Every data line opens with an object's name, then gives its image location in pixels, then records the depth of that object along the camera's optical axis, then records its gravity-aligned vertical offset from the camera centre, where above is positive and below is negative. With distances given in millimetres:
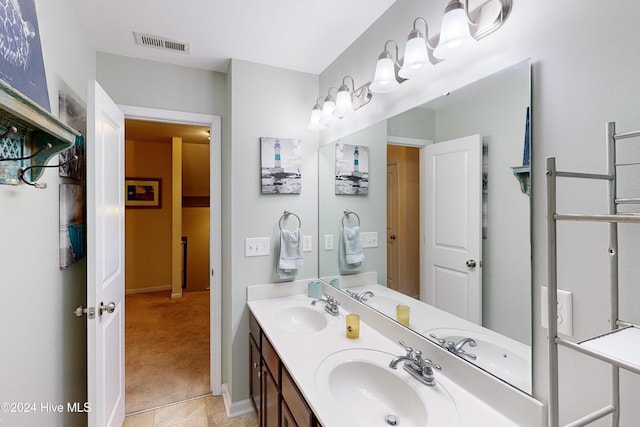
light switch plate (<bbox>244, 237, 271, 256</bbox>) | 2078 -227
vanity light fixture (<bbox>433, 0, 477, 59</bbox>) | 1031 +656
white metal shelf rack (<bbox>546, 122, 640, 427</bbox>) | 533 -236
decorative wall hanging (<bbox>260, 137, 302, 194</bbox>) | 2105 +357
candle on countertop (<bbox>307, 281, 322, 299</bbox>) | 2043 -534
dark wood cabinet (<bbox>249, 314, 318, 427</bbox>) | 1132 -835
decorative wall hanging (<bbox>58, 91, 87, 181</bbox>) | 1424 +480
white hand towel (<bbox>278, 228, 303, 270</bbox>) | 2084 -265
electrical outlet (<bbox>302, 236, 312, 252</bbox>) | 2236 -224
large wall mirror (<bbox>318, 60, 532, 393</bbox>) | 948 -28
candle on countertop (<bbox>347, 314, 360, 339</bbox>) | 1456 -565
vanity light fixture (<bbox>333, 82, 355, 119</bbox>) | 1803 +696
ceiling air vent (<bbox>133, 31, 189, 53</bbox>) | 1801 +1092
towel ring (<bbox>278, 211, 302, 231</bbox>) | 2182 -15
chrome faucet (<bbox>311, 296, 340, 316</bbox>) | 1791 -579
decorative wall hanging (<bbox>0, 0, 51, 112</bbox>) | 915 +558
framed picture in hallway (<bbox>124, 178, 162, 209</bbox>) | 4785 +367
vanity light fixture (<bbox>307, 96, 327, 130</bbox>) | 2057 +666
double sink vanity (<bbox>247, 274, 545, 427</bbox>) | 922 -626
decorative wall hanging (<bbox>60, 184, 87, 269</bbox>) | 1428 -54
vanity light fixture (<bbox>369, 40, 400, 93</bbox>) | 1416 +675
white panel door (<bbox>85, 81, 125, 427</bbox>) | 1408 -229
